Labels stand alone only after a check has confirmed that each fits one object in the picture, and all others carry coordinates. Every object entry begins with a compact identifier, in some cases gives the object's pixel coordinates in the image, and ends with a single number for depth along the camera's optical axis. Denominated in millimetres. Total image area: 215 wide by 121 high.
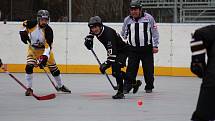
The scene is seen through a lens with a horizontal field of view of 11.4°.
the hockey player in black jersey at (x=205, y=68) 8054
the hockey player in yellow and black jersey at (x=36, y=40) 17197
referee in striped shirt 18283
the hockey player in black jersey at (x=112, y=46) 15919
